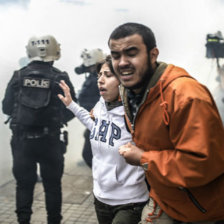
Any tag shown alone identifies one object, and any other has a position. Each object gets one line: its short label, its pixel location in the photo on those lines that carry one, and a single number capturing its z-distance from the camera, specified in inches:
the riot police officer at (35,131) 121.5
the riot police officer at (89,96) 192.7
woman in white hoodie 83.7
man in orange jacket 54.4
